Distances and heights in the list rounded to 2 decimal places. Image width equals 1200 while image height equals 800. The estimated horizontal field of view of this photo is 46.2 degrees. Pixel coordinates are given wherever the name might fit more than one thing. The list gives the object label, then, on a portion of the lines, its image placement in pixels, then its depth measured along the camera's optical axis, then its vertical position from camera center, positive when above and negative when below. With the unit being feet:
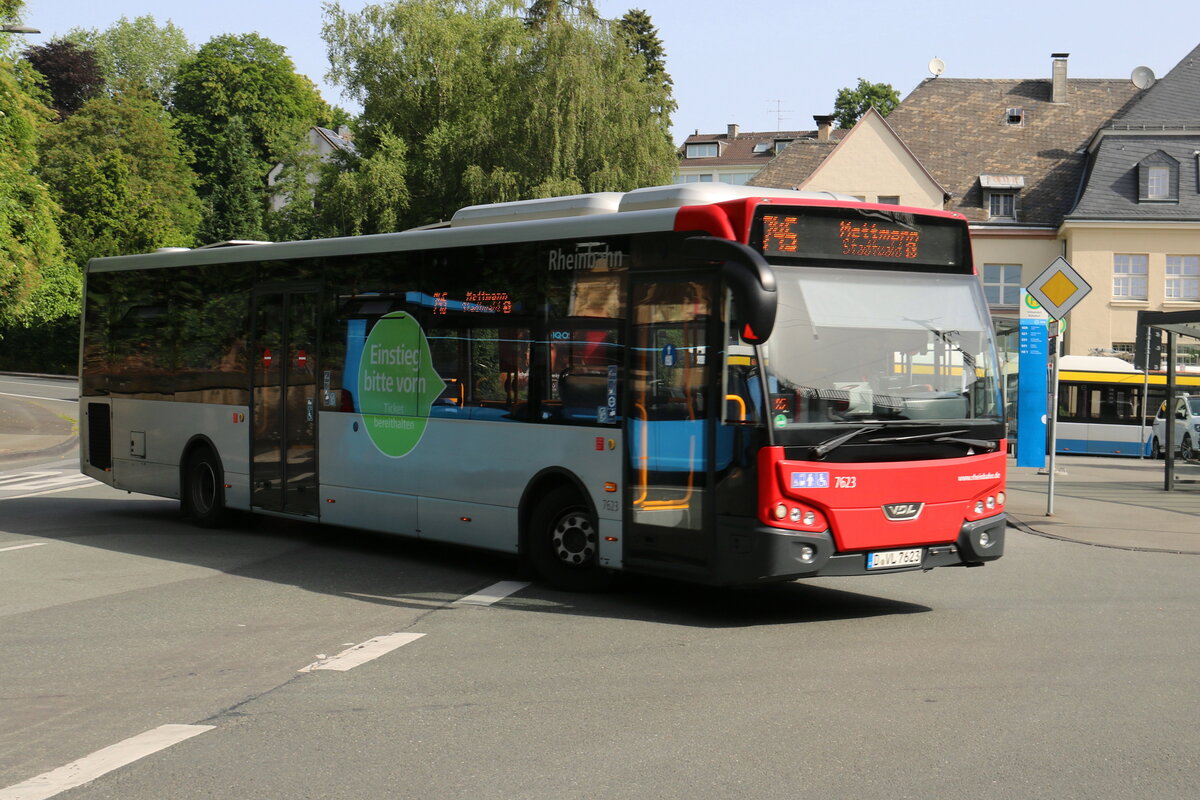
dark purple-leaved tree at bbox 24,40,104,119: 288.92 +56.62
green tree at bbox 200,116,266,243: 248.73 +26.30
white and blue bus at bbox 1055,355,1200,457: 139.54 -4.73
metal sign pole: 56.34 -2.24
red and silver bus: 30.55 -0.83
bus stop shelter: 70.85 +1.79
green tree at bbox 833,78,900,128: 314.76 +57.77
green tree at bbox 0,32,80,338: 112.47 +11.56
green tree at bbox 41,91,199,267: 255.70 +31.66
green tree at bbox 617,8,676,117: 235.20 +54.51
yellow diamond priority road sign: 56.85 +2.90
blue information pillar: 67.51 -0.98
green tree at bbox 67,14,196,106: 348.18 +74.02
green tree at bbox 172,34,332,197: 300.81 +54.60
